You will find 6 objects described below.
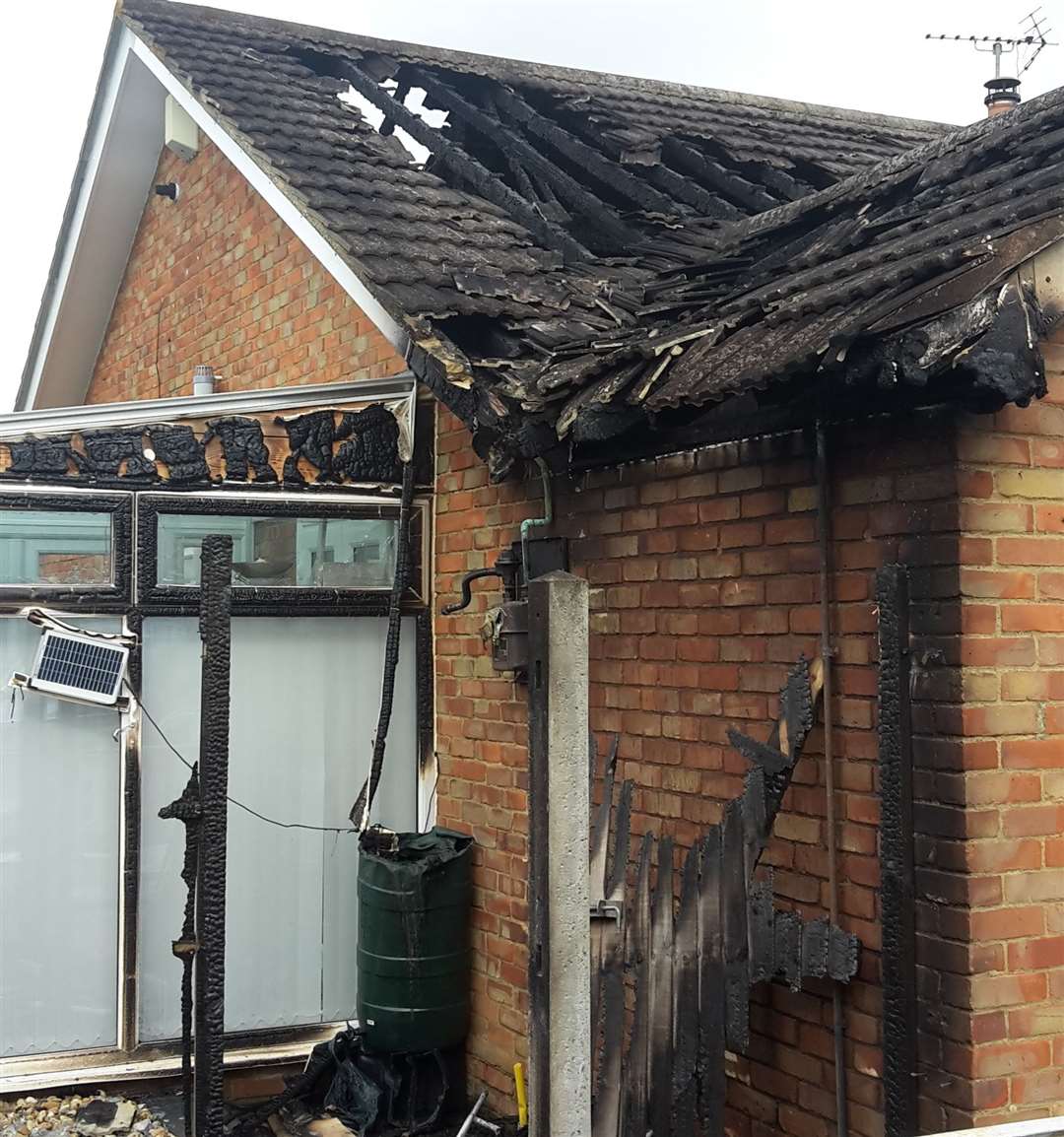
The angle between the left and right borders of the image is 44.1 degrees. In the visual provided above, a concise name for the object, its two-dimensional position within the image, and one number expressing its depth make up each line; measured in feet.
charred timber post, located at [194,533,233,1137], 14.48
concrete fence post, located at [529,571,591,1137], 8.52
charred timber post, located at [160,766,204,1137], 14.42
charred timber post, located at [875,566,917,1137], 10.98
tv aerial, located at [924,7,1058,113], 31.27
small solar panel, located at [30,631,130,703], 18.45
